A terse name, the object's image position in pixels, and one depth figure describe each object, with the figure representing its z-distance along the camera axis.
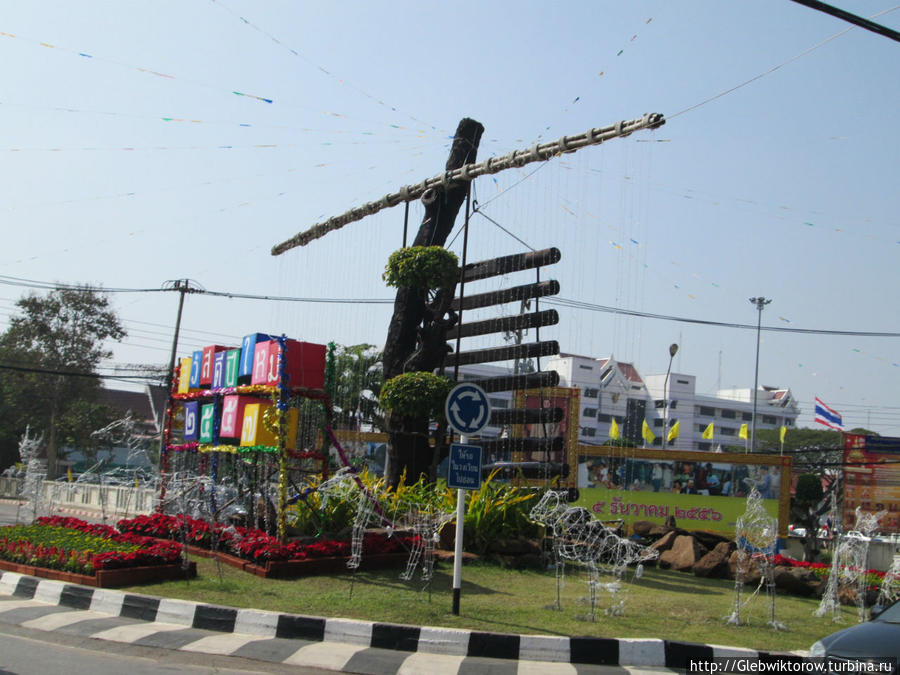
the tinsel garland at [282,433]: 11.27
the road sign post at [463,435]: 8.15
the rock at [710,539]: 16.27
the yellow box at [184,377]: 16.11
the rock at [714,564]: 13.43
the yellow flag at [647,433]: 28.76
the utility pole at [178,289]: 31.83
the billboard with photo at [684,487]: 22.17
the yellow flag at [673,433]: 26.59
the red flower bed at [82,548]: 9.67
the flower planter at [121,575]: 9.30
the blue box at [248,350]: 13.23
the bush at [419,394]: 13.83
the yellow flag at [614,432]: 25.49
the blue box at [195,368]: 15.59
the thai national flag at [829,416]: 32.81
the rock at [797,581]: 12.02
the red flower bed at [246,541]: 10.41
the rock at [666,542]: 14.92
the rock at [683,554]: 14.02
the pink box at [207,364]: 15.09
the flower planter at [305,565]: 10.15
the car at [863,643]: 5.72
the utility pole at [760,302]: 51.22
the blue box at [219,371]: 14.32
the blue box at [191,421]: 15.28
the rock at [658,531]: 16.80
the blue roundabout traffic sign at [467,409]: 8.41
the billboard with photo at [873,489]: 27.98
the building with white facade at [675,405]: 71.44
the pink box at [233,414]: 13.41
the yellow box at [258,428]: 12.46
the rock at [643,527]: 17.36
